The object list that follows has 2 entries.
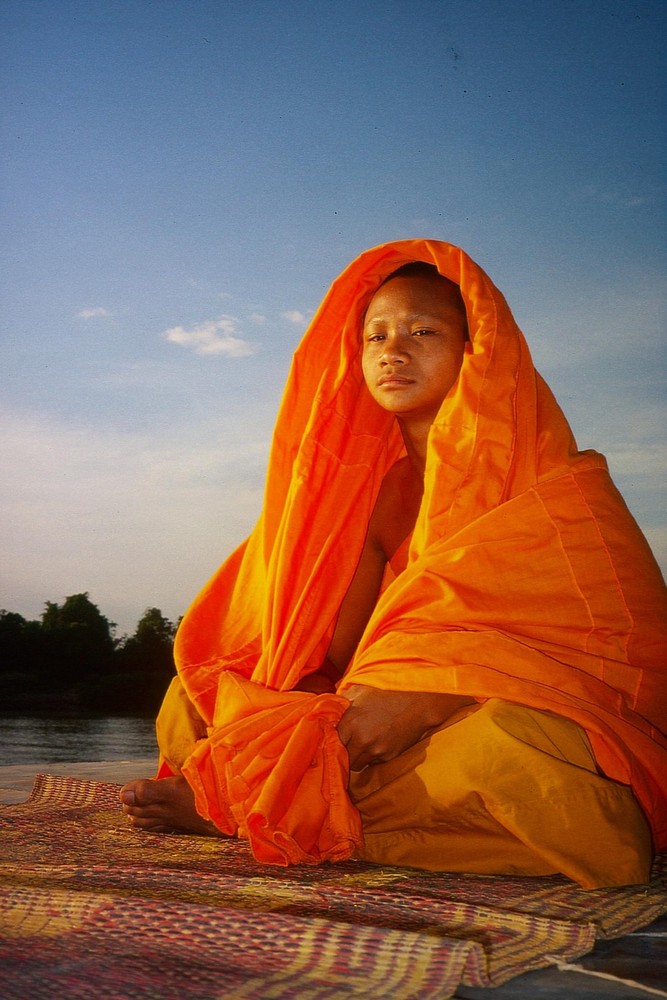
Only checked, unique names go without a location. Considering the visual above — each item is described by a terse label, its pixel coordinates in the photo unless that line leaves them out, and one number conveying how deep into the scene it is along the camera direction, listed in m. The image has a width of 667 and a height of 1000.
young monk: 1.75
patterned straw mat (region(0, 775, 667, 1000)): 1.07
